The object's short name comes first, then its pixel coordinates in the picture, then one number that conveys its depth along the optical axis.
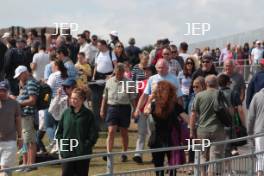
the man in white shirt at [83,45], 22.20
